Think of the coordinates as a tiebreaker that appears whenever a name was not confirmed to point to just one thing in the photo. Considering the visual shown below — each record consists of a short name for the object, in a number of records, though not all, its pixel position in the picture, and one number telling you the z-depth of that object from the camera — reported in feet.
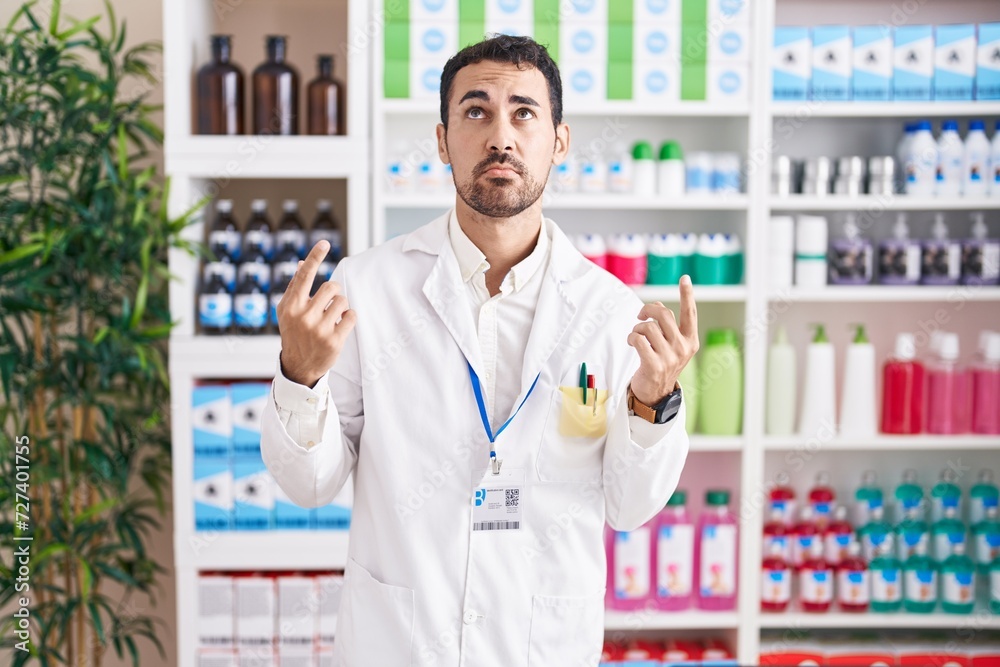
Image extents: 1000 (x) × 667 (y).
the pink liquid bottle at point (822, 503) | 10.08
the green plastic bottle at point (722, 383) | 9.60
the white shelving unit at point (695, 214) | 8.90
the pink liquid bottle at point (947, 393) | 9.71
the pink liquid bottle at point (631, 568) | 9.68
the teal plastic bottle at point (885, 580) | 9.82
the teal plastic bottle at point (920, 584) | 9.80
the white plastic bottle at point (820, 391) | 9.77
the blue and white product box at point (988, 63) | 9.52
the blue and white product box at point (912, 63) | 9.48
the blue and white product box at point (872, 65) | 9.47
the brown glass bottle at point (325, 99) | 9.16
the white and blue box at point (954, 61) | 9.50
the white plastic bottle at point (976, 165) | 9.66
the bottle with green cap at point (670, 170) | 9.57
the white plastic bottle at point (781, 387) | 9.79
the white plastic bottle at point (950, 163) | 9.64
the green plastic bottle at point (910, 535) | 9.91
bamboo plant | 8.67
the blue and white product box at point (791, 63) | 9.47
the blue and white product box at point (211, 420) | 8.95
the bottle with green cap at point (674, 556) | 9.66
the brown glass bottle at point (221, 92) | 9.02
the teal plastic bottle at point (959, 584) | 9.75
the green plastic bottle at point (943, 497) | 10.05
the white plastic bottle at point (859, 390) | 9.77
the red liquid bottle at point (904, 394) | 9.84
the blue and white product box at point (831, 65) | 9.47
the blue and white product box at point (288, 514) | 9.07
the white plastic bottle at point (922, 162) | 9.66
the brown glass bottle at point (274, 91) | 9.03
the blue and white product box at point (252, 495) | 9.04
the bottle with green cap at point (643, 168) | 9.56
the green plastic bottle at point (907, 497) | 10.04
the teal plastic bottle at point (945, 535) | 9.85
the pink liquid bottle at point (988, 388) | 9.73
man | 5.28
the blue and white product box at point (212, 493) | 9.01
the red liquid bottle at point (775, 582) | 9.80
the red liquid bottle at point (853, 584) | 9.77
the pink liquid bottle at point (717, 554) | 9.64
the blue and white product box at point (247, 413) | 8.96
